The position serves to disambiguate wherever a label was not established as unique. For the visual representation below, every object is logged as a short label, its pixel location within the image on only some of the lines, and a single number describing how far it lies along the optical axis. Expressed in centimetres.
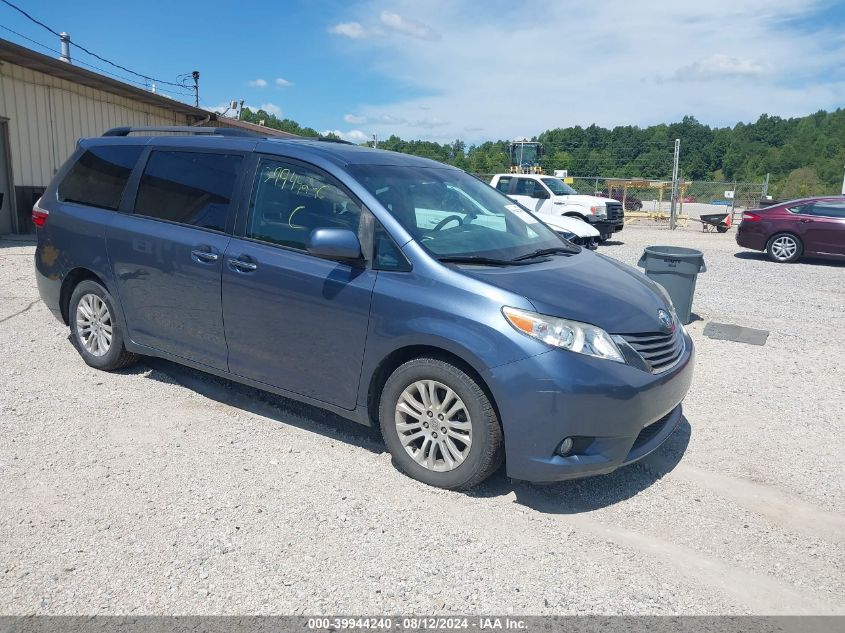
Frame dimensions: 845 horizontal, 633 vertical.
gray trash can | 743
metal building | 1349
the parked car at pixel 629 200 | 3718
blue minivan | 334
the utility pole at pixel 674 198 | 2427
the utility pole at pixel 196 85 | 2816
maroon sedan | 1395
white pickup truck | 1784
